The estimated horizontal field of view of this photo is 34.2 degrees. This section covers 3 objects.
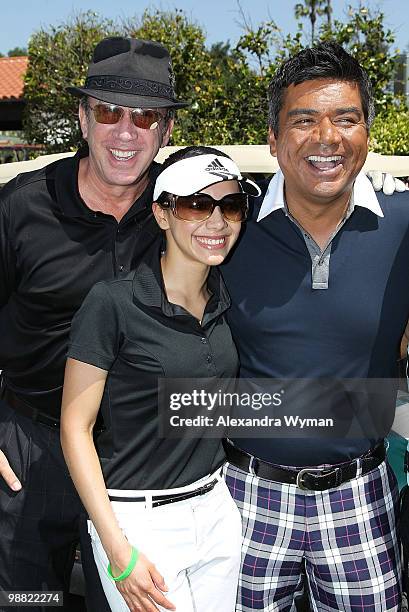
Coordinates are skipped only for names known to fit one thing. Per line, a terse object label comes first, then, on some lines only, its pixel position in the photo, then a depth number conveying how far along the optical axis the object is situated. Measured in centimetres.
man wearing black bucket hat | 250
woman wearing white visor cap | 201
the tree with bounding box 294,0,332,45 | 4429
